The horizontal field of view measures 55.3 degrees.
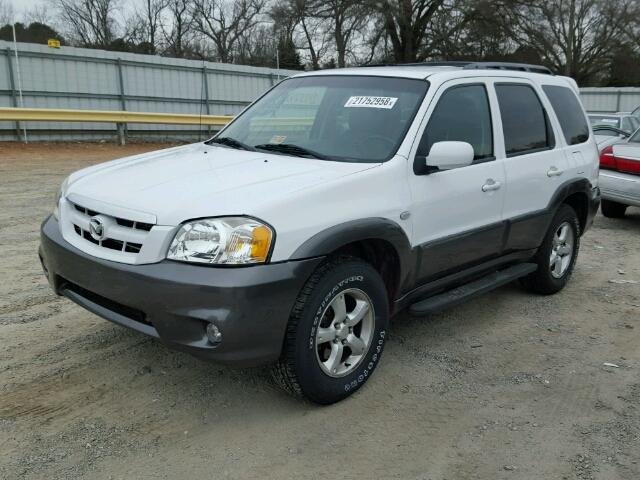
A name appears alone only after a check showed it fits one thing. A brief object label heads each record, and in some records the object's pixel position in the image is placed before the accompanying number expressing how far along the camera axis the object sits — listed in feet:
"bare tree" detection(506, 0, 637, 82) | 122.21
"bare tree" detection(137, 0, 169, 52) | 157.69
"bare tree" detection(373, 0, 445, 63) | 114.93
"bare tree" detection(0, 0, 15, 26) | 133.10
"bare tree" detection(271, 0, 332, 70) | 115.96
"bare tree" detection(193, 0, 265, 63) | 158.30
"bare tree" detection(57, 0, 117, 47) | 154.40
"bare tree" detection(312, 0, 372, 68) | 114.01
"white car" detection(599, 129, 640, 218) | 26.05
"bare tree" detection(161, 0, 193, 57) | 159.53
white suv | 9.42
